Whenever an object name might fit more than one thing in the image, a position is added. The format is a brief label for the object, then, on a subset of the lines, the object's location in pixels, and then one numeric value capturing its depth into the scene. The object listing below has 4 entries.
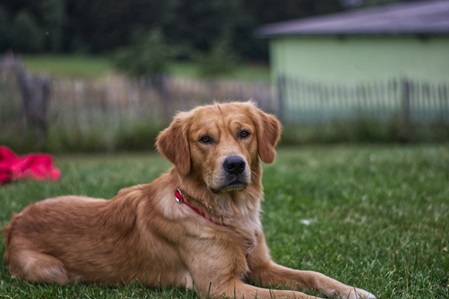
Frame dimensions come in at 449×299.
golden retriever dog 4.00
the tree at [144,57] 29.23
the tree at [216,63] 33.44
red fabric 7.80
